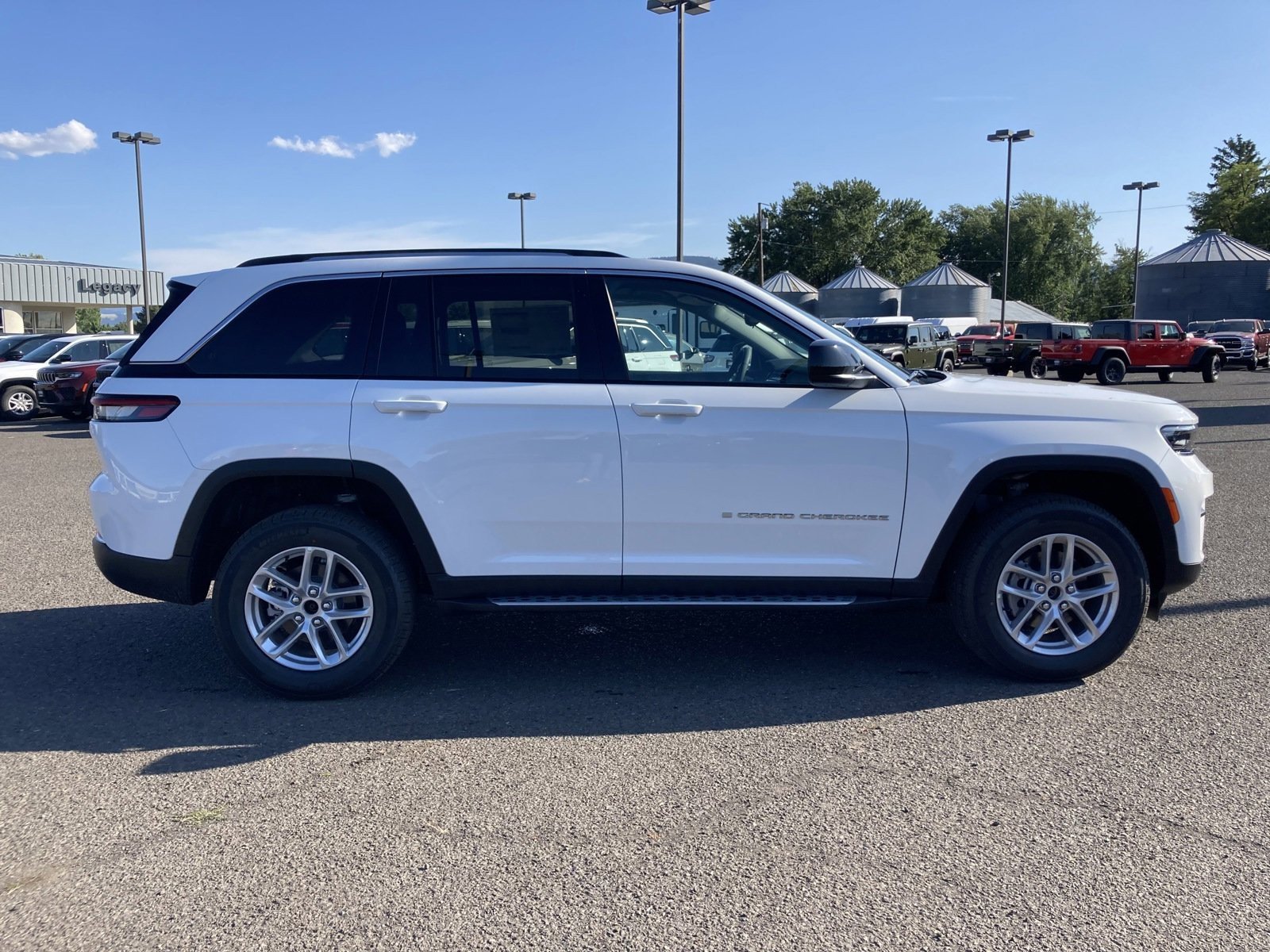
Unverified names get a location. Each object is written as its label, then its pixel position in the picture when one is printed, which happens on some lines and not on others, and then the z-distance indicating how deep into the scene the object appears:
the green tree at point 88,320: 63.53
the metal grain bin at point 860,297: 61.50
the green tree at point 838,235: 87.94
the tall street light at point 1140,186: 57.66
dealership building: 62.75
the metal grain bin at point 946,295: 61.88
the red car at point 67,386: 18.44
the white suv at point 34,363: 19.67
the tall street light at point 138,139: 36.19
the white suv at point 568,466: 4.41
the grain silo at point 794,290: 57.31
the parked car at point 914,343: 30.92
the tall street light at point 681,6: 21.34
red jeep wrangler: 28.52
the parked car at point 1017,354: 31.33
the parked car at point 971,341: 32.56
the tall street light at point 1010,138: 42.09
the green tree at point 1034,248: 101.31
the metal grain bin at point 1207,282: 53.50
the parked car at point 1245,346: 37.31
